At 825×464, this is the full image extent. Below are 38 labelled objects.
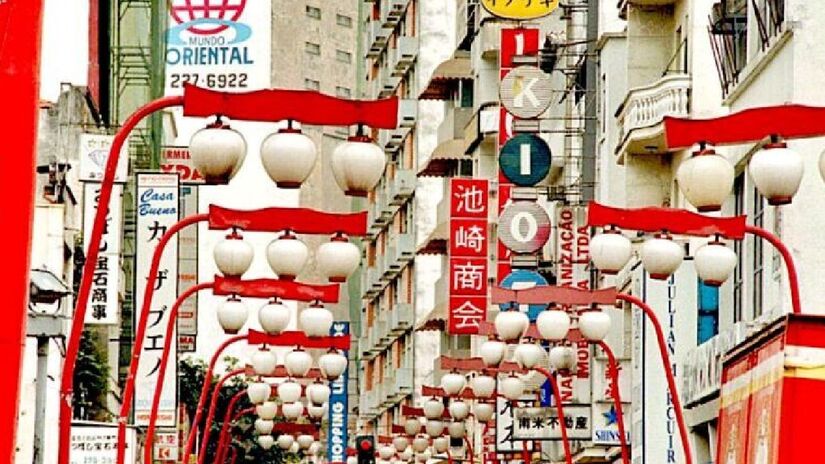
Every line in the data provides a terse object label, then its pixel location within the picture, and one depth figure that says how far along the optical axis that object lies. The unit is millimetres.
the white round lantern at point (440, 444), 70375
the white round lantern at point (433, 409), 61750
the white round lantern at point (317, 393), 55719
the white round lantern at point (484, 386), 50469
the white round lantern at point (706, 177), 21594
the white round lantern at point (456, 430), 63431
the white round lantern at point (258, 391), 54000
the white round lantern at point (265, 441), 81625
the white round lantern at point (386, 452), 91500
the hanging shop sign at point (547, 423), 58750
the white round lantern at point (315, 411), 60369
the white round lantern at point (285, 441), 89125
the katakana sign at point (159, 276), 51781
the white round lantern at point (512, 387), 47156
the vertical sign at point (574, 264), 62512
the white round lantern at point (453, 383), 53162
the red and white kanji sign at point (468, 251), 77625
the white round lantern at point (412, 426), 72625
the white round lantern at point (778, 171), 21578
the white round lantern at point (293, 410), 58031
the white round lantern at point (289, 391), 50134
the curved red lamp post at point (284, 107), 20453
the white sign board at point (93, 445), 42250
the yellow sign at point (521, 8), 63938
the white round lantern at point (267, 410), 61062
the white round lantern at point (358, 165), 20016
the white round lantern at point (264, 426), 68525
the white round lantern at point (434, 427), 65000
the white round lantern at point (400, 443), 82750
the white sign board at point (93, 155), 50312
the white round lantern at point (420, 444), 78500
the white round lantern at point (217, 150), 20172
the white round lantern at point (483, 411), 55125
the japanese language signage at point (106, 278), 51969
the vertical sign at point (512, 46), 66812
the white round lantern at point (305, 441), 89312
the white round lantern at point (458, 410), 58556
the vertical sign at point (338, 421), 122125
